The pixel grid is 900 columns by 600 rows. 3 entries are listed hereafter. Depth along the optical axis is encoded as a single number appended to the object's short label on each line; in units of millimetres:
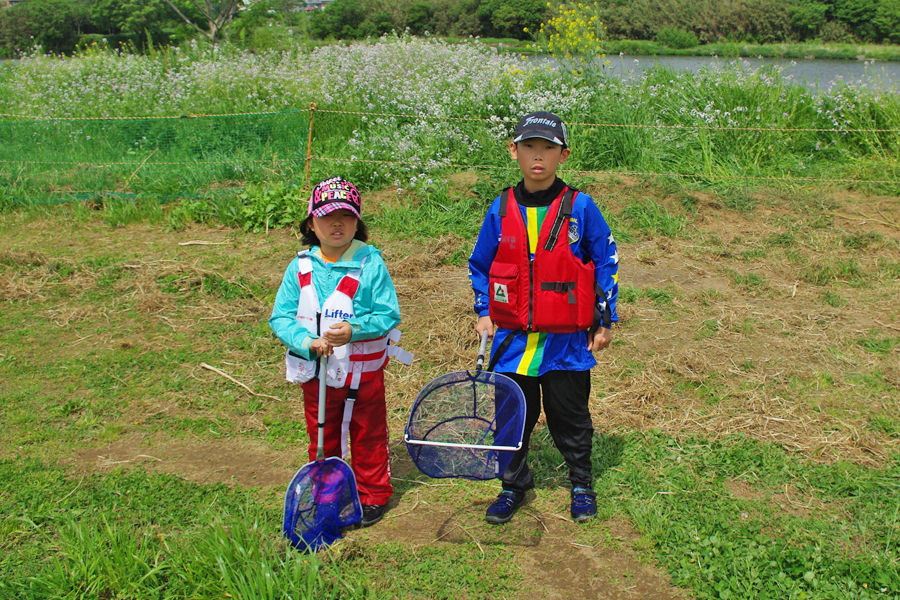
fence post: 7875
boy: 2914
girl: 2898
